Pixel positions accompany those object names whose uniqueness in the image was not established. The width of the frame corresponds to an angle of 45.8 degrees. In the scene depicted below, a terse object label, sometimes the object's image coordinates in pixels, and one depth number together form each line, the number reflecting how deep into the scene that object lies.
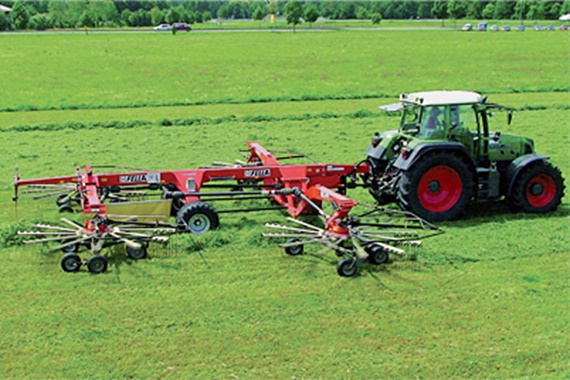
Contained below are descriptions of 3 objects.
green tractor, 10.99
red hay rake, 9.36
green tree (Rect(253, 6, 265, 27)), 95.44
